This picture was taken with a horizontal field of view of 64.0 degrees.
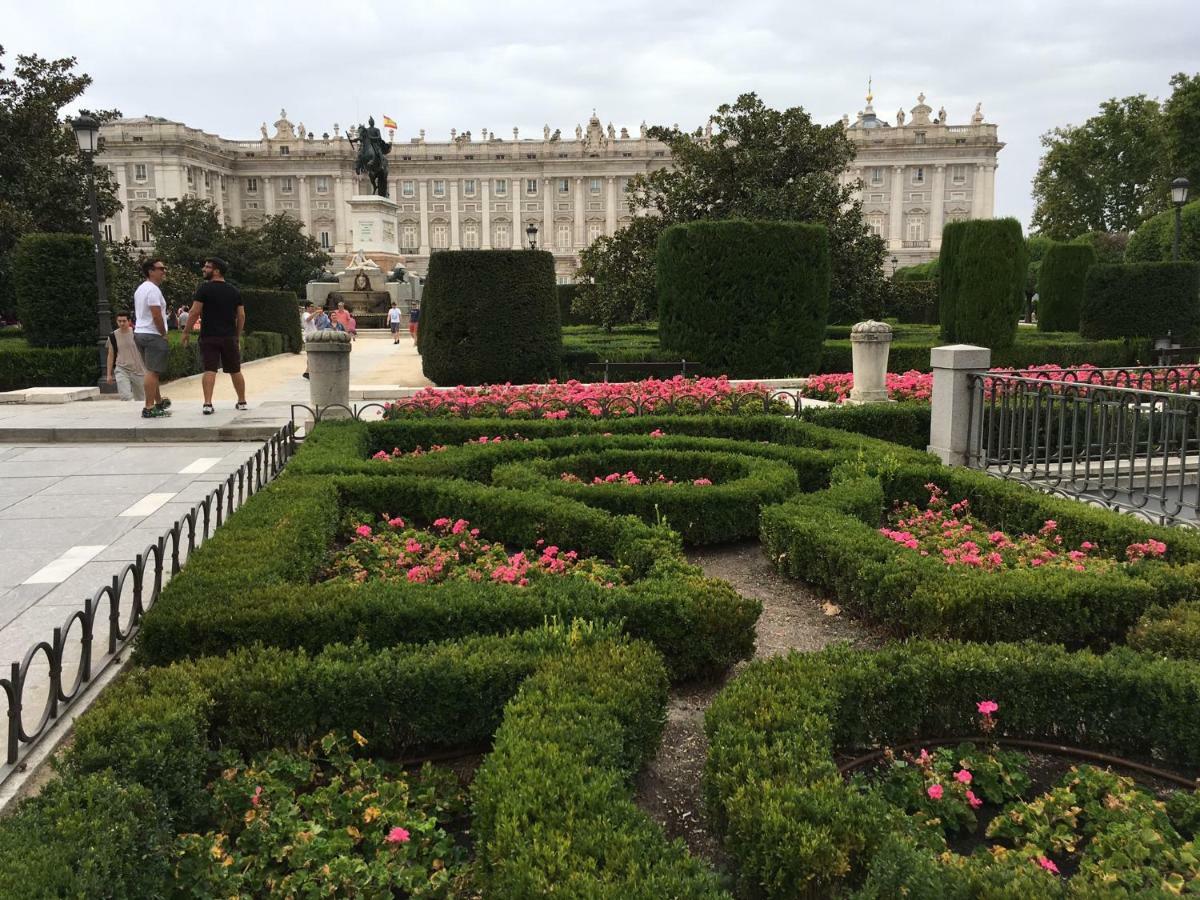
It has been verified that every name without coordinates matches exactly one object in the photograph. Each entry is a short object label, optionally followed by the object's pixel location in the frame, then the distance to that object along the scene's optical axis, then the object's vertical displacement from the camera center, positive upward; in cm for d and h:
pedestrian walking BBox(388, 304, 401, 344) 2672 -19
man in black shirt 985 -4
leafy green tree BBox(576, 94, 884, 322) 2002 +272
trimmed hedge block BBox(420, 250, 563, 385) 1216 -4
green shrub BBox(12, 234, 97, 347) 1438 +40
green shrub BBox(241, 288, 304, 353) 2438 +1
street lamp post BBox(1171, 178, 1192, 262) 1973 +247
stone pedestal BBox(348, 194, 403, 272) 3675 +324
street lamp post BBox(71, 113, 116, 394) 1369 +62
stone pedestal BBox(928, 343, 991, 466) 785 -72
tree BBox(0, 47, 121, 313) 2056 +348
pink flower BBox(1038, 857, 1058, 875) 253 -144
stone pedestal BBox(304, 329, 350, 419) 930 -62
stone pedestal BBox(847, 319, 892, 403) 1017 -49
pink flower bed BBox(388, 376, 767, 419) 936 -85
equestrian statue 3759 +624
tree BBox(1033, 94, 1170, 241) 5078 +763
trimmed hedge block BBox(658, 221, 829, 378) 1268 +27
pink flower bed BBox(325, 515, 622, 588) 477 -131
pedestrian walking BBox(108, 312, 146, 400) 1152 -58
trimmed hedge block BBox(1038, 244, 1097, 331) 2355 +70
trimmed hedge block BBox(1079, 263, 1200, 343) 1928 +23
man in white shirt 1007 -8
